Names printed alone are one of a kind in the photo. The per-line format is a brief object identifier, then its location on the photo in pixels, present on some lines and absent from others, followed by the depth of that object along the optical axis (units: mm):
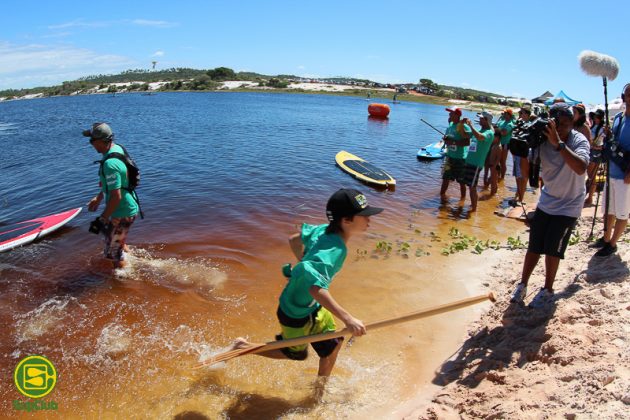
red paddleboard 8036
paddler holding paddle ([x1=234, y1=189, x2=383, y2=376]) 2877
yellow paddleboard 13573
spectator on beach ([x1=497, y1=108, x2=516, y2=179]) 11909
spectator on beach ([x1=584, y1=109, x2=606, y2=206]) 7953
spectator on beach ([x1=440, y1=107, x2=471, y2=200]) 9930
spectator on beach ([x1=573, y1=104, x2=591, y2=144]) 5348
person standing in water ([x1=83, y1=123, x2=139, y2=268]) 5488
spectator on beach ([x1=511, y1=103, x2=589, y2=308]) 3943
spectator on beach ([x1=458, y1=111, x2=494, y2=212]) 9922
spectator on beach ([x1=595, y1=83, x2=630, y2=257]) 4871
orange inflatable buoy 42062
